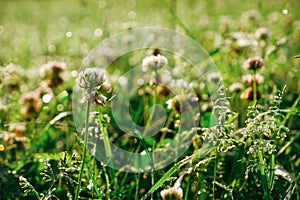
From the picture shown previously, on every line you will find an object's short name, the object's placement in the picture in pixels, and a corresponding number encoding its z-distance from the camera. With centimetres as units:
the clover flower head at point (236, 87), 92
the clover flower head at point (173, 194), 73
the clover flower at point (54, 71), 95
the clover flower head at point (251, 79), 88
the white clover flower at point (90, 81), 71
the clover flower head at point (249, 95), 87
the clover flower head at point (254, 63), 87
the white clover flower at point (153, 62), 87
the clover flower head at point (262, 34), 105
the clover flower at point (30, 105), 92
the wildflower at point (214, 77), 94
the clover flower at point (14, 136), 86
